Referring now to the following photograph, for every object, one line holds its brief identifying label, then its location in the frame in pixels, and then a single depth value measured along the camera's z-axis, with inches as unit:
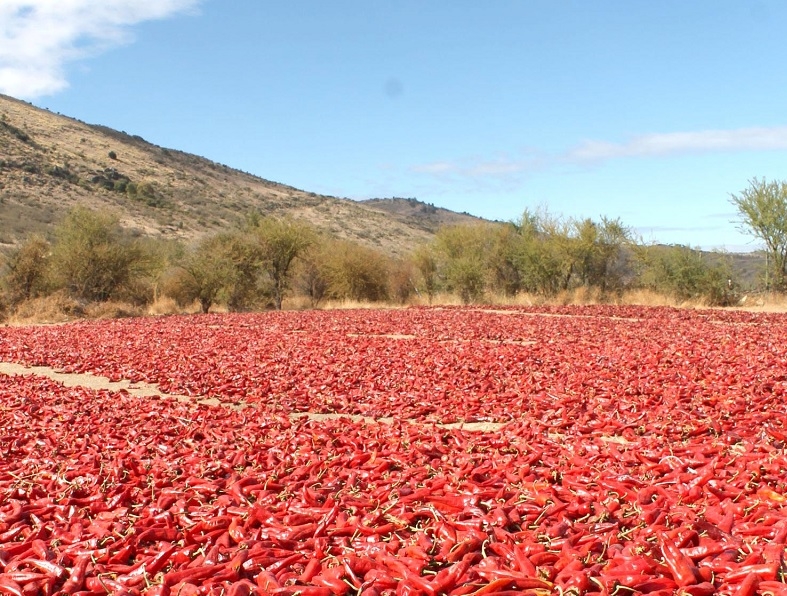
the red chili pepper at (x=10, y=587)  141.2
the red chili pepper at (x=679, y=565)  123.5
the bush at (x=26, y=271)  1011.9
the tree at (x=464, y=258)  1245.7
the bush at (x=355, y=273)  1257.4
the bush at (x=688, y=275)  1099.9
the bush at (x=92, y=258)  1050.7
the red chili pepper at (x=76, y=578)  143.1
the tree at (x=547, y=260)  1225.4
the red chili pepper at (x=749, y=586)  116.9
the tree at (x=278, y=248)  1190.3
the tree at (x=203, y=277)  1117.7
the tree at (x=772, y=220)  1058.1
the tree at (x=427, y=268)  1336.1
